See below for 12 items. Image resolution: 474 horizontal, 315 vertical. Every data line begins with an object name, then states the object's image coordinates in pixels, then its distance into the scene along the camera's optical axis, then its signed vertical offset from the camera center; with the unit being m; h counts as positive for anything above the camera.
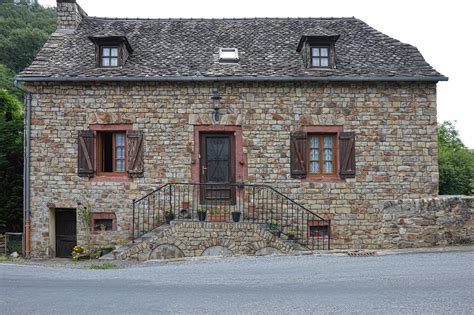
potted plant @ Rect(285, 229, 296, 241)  12.53 -1.83
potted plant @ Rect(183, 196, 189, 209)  13.96 -1.11
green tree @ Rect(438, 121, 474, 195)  25.69 -0.55
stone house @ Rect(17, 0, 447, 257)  13.97 +0.59
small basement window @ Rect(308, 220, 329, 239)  13.93 -1.83
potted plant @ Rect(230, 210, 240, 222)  12.70 -1.35
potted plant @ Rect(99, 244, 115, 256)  13.26 -2.27
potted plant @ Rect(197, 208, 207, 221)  12.52 -1.28
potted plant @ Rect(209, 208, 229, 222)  13.62 -1.42
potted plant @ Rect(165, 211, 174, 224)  13.19 -1.46
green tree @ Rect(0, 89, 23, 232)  15.77 -0.43
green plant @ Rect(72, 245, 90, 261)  13.36 -2.40
